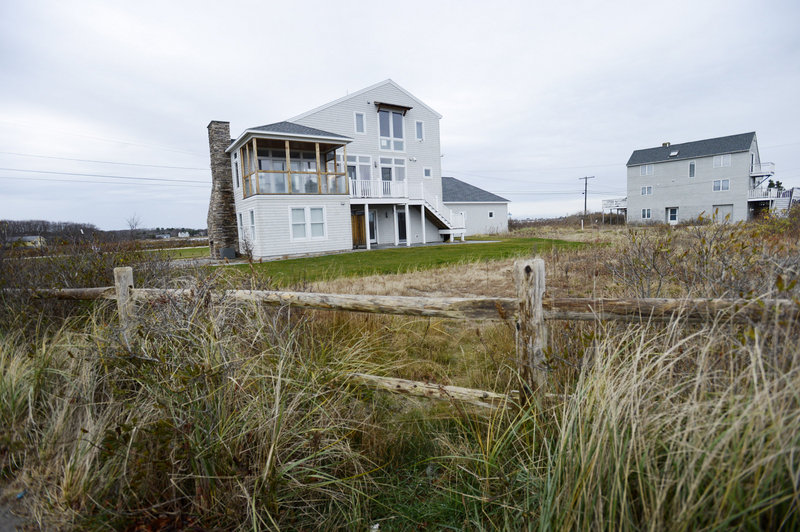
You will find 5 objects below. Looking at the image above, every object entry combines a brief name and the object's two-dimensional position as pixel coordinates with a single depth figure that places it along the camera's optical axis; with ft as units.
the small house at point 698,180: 111.34
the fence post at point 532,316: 8.19
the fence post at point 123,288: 13.30
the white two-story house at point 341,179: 58.49
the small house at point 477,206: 100.63
